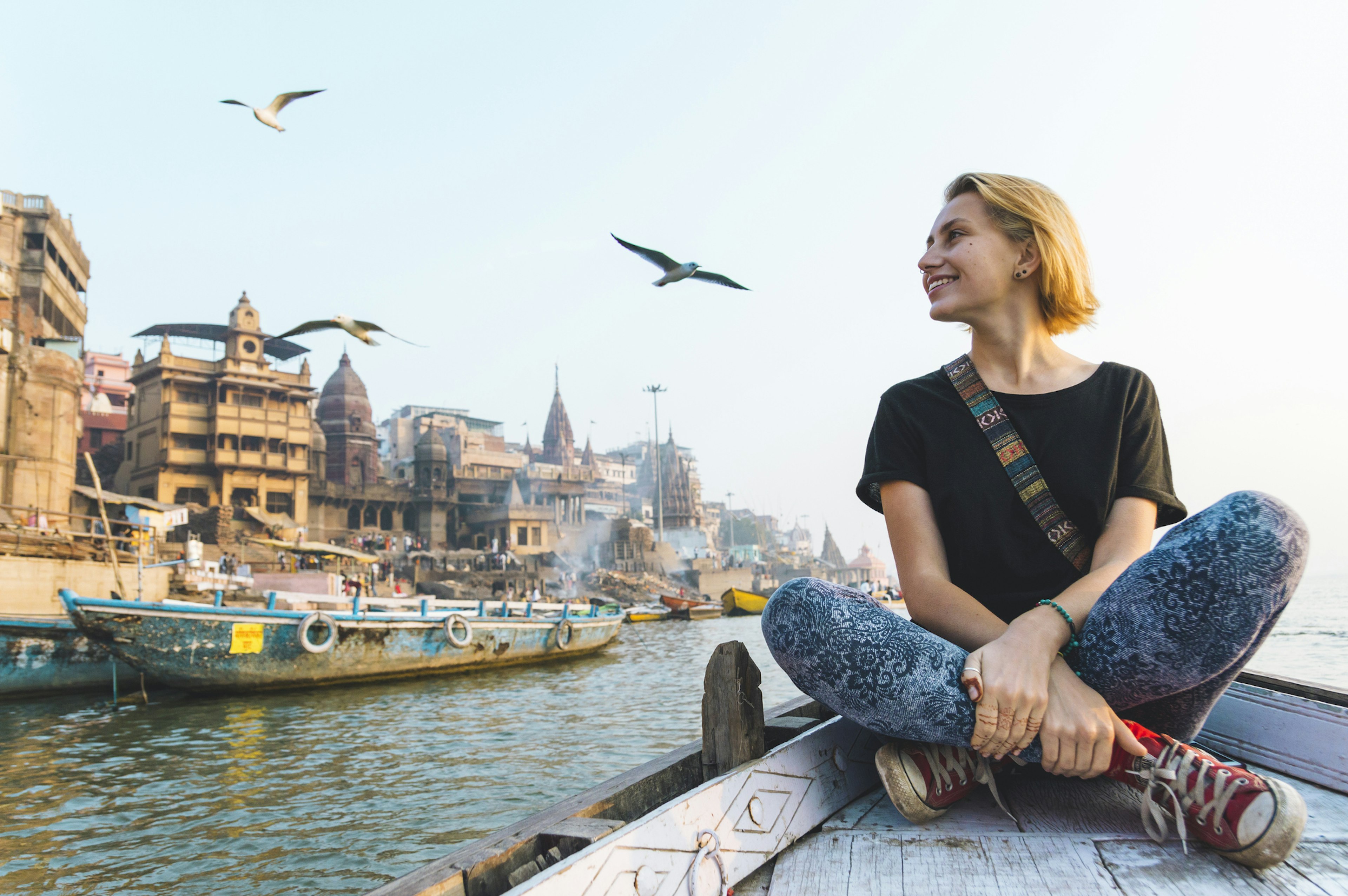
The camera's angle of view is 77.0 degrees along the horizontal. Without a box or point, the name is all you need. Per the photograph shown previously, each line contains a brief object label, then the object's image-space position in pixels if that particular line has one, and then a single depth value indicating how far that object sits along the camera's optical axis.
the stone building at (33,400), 24.94
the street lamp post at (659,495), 67.19
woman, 1.64
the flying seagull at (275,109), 7.91
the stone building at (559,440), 93.06
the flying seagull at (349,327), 7.99
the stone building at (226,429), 41.38
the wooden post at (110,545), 15.31
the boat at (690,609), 47.44
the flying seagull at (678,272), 6.05
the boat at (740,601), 51.06
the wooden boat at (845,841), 1.52
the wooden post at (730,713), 2.24
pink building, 49.47
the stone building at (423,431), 74.19
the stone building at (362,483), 51.50
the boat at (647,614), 43.56
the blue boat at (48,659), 13.86
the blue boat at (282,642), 12.70
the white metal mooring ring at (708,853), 1.57
